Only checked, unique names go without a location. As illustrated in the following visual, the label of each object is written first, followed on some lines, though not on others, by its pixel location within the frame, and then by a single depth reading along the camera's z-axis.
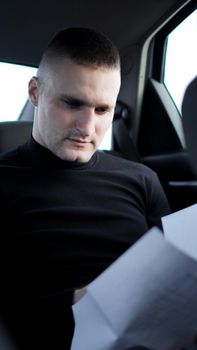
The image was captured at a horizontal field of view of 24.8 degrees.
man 1.01
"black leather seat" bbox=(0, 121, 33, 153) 1.42
